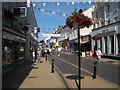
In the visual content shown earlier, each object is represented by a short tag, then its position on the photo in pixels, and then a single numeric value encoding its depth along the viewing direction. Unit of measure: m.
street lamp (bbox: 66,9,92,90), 5.67
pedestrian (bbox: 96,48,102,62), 13.25
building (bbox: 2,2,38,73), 7.24
